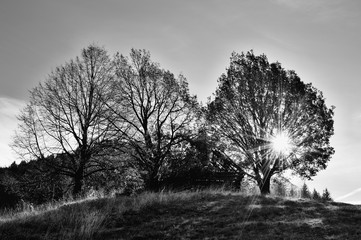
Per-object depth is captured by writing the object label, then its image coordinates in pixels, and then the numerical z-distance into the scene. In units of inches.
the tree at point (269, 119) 855.1
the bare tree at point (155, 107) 877.2
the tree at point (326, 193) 2443.0
